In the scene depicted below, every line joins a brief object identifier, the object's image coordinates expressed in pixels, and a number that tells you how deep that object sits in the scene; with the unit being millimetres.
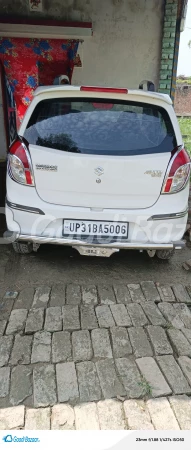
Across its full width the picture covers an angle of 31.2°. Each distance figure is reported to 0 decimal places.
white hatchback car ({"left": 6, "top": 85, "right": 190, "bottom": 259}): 2924
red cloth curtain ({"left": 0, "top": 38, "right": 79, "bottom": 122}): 5520
